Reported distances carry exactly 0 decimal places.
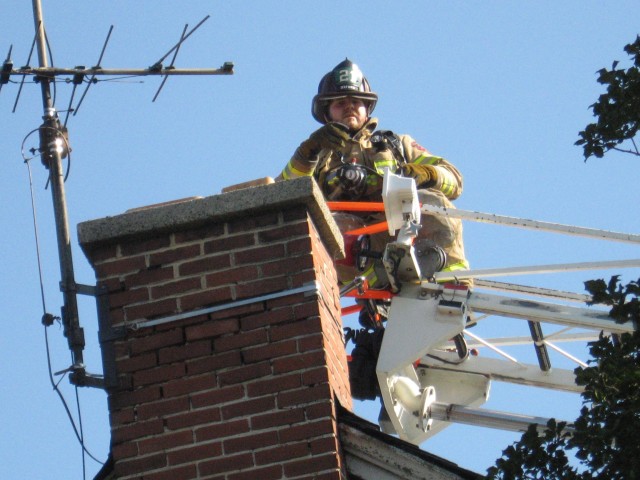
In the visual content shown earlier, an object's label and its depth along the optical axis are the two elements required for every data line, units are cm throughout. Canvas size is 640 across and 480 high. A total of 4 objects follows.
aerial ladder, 2250
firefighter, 2420
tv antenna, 1647
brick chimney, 1527
